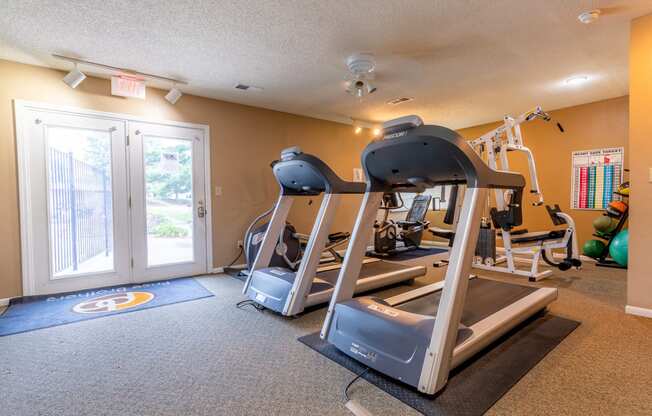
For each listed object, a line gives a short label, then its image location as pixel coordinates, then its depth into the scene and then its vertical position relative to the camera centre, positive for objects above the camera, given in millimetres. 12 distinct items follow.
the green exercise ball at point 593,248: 4723 -776
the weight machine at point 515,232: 3928 -460
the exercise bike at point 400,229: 5766 -597
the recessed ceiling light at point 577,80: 3928 +1470
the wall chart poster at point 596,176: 4754 +305
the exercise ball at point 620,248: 4148 -686
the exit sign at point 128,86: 3721 +1333
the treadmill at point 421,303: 1696 -666
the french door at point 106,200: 3449 -22
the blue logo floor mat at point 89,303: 2793 -1072
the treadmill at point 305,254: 2785 -534
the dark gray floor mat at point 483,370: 1616 -1037
